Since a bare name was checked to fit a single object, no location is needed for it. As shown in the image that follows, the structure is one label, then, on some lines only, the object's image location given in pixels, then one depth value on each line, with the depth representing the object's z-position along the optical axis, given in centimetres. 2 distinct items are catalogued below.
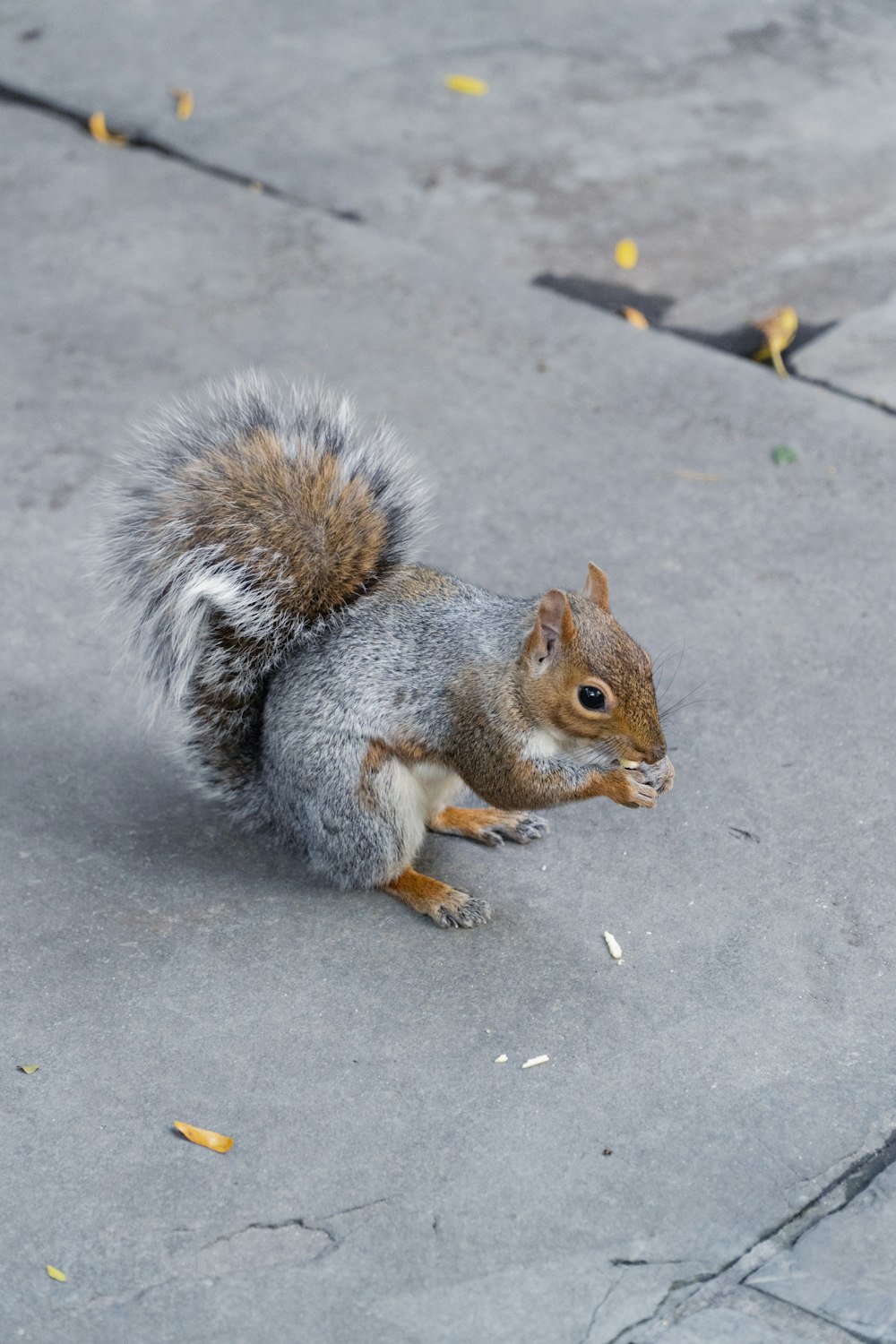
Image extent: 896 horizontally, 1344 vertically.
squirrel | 456
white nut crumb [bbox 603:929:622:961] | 476
